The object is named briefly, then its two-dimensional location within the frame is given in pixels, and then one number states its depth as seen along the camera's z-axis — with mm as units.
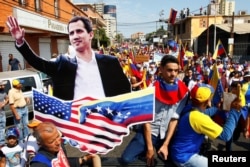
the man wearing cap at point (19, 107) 5754
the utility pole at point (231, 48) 22880
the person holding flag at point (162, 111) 2871
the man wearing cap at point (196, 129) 2426
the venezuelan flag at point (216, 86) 4371
